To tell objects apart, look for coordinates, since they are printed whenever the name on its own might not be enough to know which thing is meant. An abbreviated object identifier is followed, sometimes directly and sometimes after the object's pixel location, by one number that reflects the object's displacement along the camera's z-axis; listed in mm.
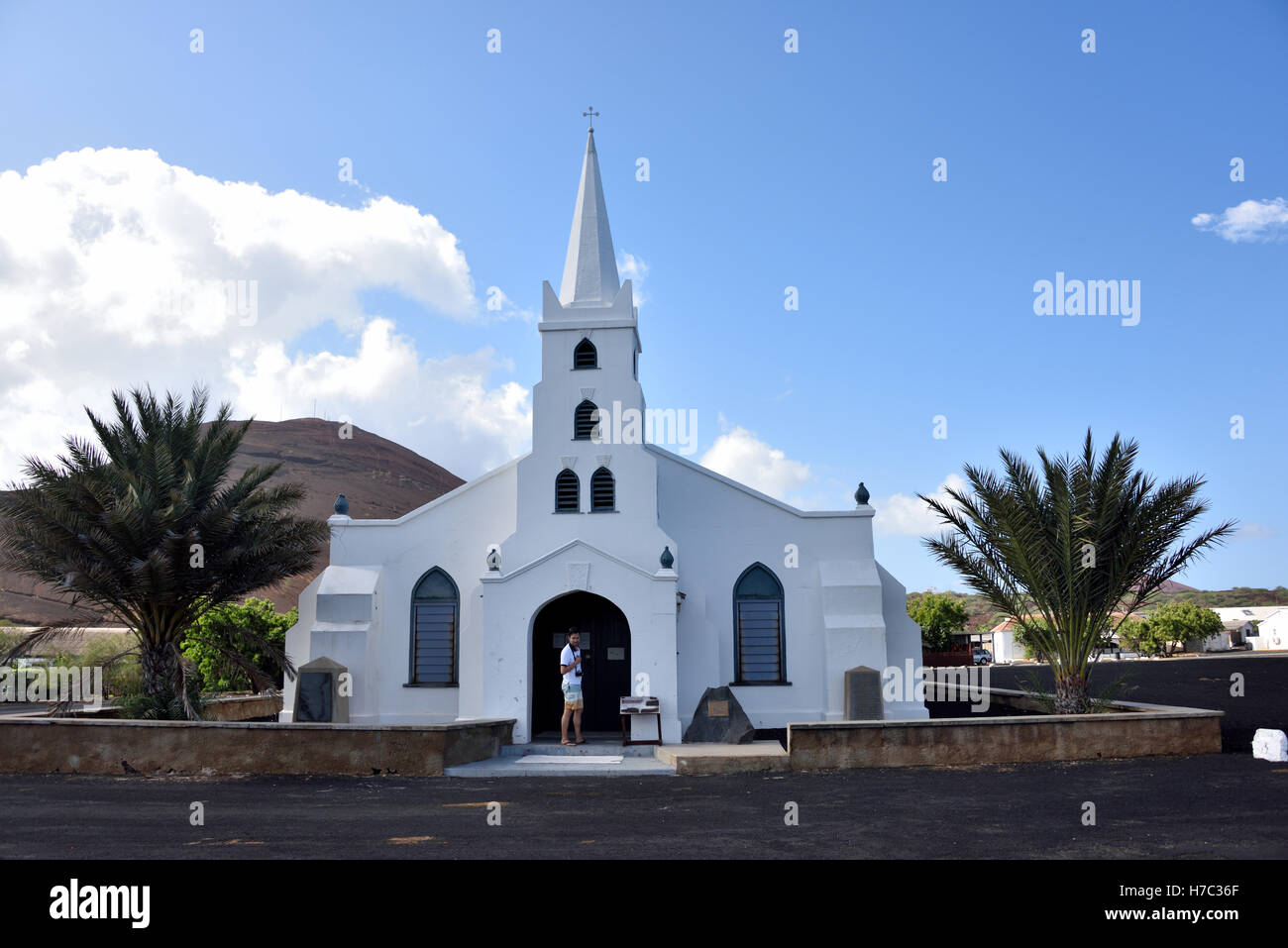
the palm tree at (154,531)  14508
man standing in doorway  15570
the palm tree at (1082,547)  15195
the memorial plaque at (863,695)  17359
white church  18094
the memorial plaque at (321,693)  17719
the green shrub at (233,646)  22891
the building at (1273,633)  78500
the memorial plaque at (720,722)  16141
